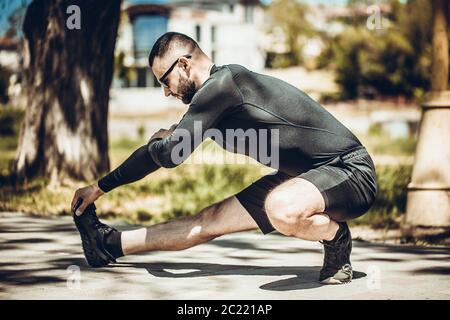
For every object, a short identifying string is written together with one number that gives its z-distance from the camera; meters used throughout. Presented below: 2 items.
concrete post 7.03
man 4.44
